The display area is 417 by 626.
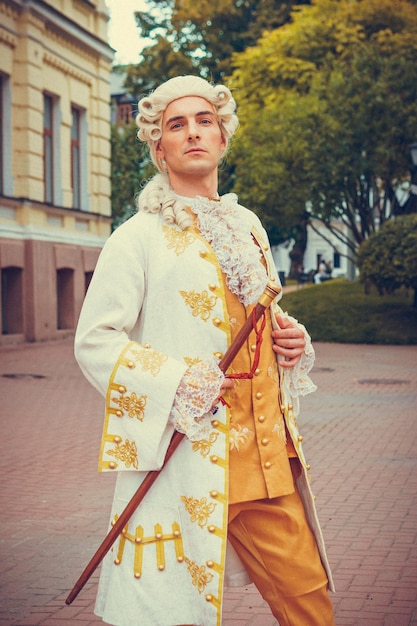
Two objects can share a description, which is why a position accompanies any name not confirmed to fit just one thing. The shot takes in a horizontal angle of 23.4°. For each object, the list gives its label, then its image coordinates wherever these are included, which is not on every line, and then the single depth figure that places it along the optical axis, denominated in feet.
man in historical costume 10.18
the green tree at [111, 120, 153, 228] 124.57
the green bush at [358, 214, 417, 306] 70.33
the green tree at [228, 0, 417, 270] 85.30
